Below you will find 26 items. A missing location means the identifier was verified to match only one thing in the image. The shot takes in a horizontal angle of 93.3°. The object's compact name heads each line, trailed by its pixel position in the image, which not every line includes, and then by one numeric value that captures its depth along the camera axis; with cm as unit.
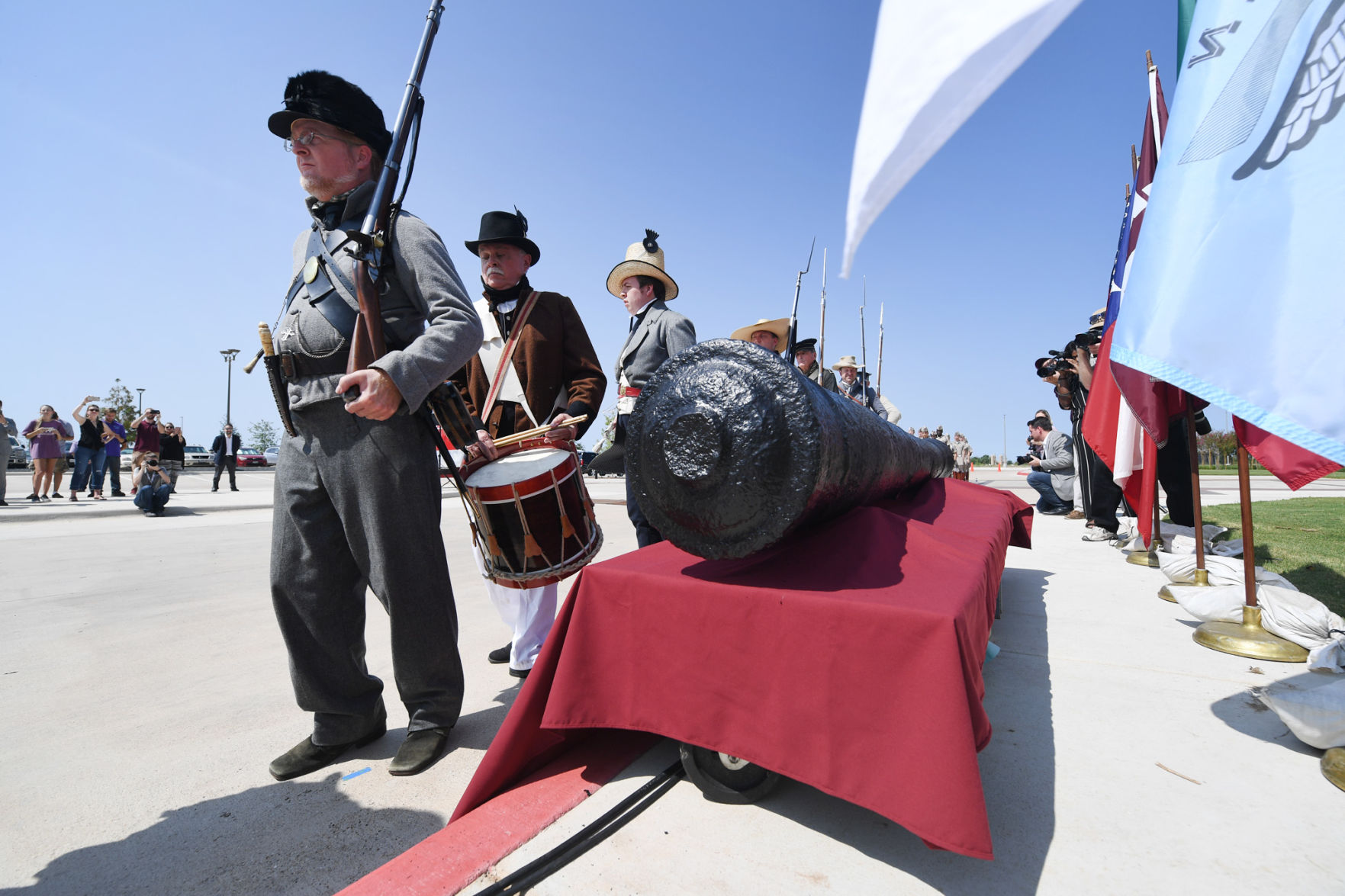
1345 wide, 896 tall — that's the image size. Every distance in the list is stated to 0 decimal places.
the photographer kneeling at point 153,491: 895
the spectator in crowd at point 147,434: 1091
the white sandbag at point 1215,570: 326
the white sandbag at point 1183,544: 399
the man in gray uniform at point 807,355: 662
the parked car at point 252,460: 4050
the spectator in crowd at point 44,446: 1127
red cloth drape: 126
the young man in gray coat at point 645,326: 335
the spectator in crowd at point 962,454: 1417
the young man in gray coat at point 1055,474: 930
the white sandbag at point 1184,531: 509
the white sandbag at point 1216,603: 294
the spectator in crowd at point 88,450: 1119
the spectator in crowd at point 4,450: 1003
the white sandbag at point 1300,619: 266
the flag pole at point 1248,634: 264
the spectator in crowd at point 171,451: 1222
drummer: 280
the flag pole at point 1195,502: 346
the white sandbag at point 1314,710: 173
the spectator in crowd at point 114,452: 1271
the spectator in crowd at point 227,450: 1499
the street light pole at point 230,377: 3594
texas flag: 407
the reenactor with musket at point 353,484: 196
